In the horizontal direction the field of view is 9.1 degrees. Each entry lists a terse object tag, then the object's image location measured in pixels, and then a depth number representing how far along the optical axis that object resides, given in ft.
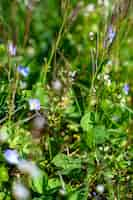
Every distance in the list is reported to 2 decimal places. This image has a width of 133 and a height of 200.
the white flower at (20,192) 2.07
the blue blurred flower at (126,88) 2.38
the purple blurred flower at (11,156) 2.10
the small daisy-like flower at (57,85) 2.44
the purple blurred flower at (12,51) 2.33
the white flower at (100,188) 2.13
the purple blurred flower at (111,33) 2.21
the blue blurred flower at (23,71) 2.42
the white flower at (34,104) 2.24
